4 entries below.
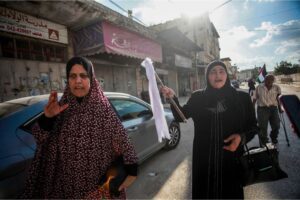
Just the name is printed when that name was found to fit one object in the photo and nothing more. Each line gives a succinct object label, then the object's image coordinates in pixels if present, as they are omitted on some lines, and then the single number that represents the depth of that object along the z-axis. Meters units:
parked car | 1.57
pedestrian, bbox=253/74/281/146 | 4.41
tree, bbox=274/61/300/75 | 57.11
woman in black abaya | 1.92
